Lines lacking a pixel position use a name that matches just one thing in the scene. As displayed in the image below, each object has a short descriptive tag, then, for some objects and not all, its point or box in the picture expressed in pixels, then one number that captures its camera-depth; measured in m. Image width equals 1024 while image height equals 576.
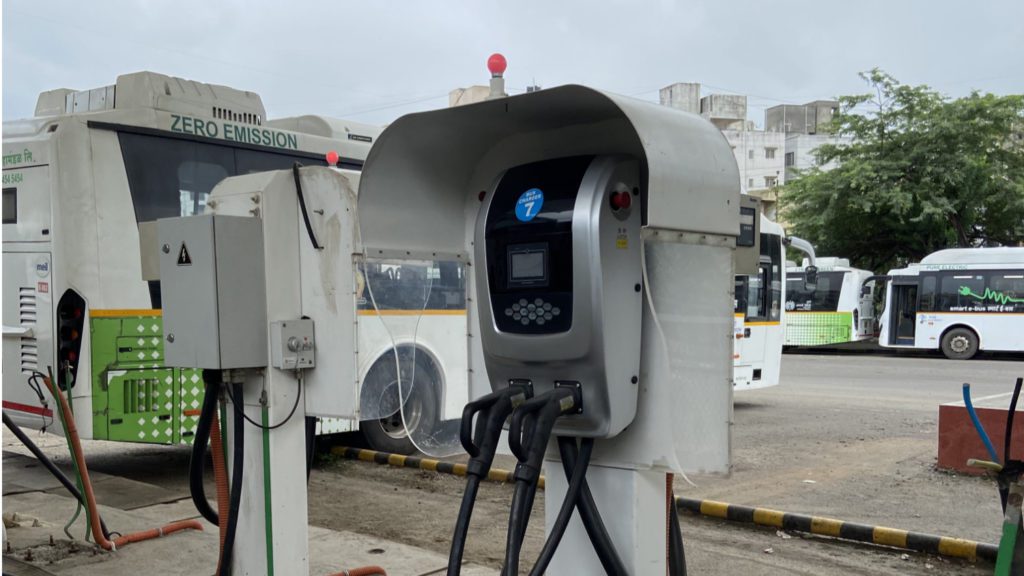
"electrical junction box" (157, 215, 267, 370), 3.68
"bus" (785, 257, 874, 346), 25.89
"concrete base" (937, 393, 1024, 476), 7.31
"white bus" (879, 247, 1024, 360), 21.68
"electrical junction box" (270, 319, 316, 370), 3.82
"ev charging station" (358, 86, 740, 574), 2.78
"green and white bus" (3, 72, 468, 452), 7.03
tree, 25.91
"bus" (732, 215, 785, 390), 12.26
